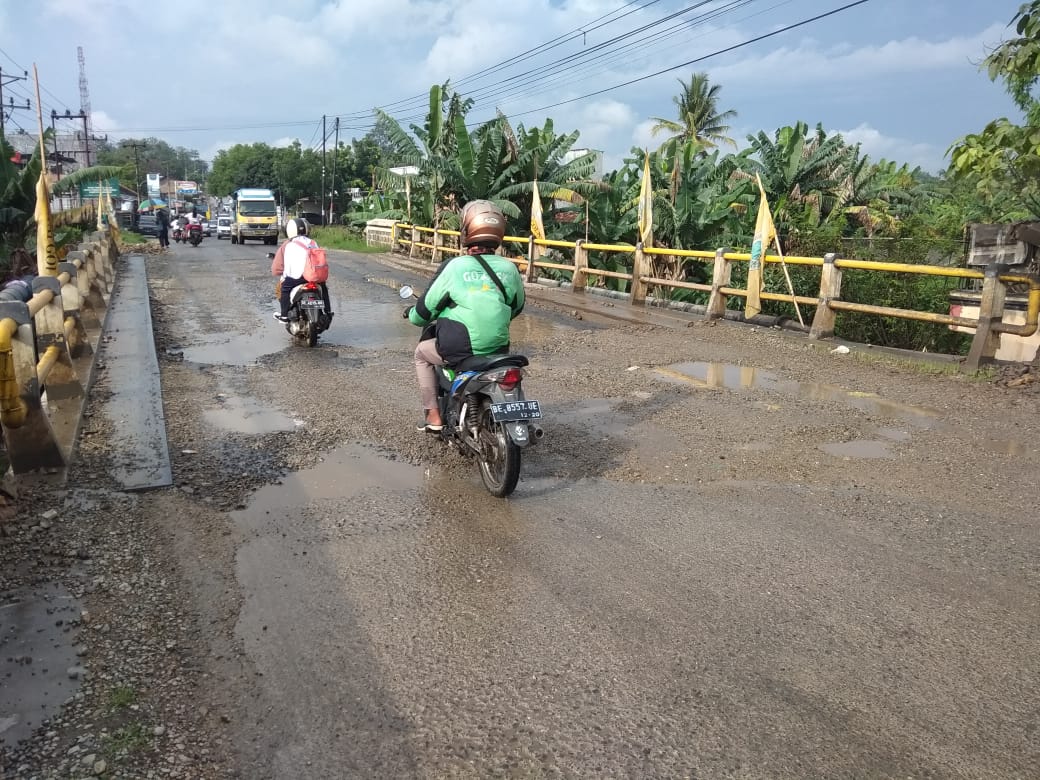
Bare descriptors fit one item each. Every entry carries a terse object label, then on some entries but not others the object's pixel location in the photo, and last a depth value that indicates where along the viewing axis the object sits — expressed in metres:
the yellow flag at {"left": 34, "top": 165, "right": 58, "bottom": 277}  9.97
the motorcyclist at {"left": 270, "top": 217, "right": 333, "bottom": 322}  10.58
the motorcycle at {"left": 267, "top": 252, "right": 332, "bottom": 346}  10.29
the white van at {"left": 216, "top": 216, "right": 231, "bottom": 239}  47.47
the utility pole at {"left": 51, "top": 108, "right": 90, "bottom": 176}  58.05
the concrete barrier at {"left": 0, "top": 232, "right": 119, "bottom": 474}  5.10
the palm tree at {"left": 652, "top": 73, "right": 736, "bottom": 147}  44.09
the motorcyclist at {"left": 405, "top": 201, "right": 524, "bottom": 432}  5.36
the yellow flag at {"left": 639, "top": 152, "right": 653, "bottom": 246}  16.62
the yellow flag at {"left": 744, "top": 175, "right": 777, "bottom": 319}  12.75
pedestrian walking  33.75
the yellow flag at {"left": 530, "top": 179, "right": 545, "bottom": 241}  19.73
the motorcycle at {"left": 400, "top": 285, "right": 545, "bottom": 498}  4.91
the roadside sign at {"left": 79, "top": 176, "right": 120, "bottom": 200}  35.97
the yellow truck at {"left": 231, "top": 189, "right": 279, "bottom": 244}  41.09
